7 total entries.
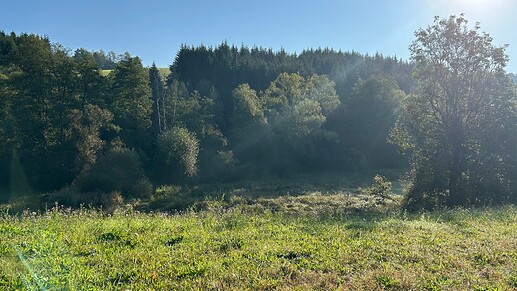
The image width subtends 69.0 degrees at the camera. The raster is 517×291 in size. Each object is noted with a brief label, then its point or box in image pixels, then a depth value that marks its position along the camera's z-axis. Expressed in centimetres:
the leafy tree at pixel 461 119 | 2114
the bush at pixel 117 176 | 3444
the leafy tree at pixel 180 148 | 4078
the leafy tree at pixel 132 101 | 4447
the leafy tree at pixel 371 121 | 5334
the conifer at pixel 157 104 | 4928
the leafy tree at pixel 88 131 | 3659
